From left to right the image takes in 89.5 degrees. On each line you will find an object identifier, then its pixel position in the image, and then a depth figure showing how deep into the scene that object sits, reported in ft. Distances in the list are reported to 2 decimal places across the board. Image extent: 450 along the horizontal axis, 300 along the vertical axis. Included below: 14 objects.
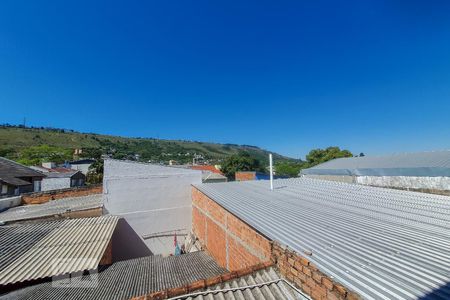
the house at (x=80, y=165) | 159.53
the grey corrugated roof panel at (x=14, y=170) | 68.54
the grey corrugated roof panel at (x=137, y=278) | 16.60
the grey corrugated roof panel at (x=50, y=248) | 17.95
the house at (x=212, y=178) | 73.56
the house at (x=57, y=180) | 85.51
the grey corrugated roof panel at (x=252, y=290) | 9.09
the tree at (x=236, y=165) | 146.33
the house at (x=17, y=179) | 64.39
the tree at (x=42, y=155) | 160.04
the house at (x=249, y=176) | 76.77
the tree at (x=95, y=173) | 127.34
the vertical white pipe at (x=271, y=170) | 28.11
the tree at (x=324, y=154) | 106.11
